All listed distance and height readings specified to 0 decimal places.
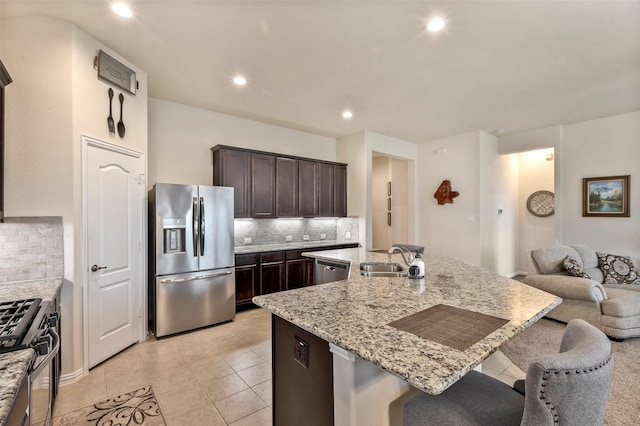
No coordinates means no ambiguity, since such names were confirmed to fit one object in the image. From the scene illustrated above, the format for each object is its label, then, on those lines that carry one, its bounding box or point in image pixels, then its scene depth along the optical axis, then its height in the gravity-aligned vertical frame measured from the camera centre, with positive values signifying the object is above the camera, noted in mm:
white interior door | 2695 -352
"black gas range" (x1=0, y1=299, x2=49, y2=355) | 1248 -543
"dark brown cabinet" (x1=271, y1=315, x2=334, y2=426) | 1341 -827
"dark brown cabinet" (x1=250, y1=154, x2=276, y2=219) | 4605 +423
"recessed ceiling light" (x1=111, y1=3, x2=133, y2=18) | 2281 +1607
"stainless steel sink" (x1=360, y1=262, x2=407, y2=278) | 2379 -504
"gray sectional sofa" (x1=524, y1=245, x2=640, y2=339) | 3154 -928
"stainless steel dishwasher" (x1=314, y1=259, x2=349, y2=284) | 3315 -702
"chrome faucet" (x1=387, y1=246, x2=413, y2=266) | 2343 -384
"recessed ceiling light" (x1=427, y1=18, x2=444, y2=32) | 2468 +1594
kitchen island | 986 -496
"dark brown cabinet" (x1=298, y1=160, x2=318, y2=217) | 5211 +444
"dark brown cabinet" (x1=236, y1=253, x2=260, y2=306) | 4148 -931
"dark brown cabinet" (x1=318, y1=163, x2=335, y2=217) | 5496 +414
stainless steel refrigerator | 3355 -543
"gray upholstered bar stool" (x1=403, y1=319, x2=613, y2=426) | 861 -560
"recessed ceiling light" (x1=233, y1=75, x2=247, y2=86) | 3434 +1571
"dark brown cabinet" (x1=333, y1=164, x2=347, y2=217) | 5734 +429
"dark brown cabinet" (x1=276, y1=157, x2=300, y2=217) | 4902 +419
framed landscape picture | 4777 +224
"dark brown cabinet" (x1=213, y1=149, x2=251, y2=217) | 4312 +572
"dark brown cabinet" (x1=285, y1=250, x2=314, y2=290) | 4633 -938
